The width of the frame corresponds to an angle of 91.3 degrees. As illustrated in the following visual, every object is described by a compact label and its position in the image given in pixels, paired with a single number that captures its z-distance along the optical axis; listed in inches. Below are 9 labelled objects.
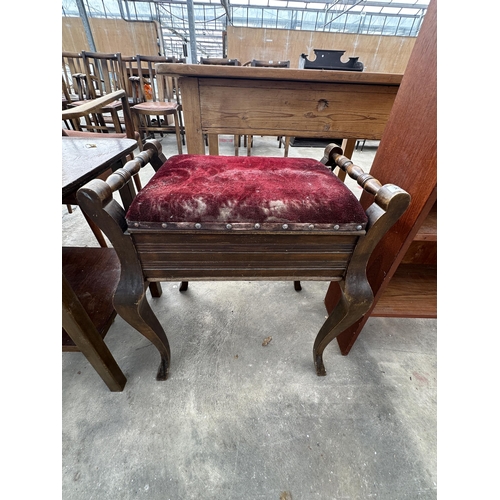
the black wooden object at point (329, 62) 111.2
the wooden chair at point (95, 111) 51.3
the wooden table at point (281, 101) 42.1
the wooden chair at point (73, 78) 112.3
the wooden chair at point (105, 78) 102.5
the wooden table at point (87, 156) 25.4
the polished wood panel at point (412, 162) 24.0
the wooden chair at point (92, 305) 25.8
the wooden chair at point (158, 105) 112.3
